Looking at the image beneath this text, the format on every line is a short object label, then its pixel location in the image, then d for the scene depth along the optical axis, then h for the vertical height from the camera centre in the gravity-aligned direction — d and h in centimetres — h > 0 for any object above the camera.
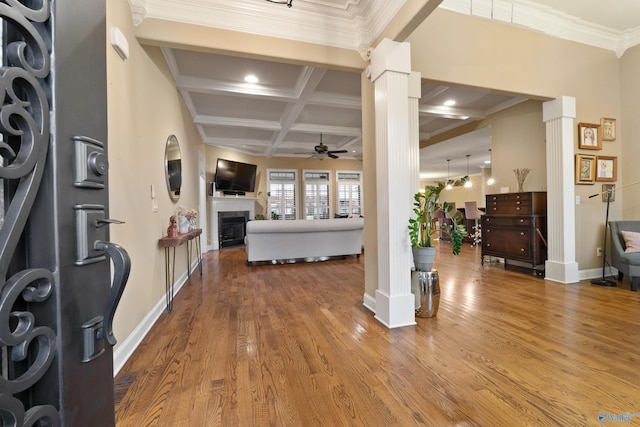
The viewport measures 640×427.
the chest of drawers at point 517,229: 398 -31
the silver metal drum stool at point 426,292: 249 -74
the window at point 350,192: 965 +70
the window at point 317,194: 934 +63
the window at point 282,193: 899 +66
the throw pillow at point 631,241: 336 -42
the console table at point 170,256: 268 -46
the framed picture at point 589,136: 368 +96
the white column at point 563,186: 358 +29
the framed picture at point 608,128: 378 +110
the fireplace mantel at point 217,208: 710 +16
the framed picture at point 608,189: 373 +23
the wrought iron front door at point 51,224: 39 -1
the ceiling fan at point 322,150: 654 +150
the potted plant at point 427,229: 244 -17
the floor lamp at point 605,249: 343 -56
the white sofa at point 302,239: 489 -49
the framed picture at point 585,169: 367 +53
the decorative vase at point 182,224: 319 -11
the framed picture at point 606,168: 377 +55
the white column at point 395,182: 236 +25
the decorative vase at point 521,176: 432 +52
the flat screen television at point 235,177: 712 +101
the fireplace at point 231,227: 727 -38
